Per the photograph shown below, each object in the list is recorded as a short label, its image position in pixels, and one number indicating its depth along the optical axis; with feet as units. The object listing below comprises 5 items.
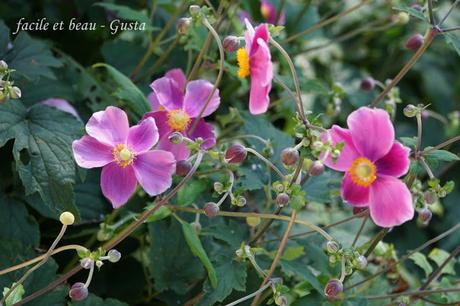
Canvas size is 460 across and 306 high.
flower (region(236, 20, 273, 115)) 3.76
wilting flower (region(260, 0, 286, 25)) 5.01
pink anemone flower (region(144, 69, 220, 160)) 3.98
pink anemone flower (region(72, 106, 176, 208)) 3.84
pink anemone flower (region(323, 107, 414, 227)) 3.76
